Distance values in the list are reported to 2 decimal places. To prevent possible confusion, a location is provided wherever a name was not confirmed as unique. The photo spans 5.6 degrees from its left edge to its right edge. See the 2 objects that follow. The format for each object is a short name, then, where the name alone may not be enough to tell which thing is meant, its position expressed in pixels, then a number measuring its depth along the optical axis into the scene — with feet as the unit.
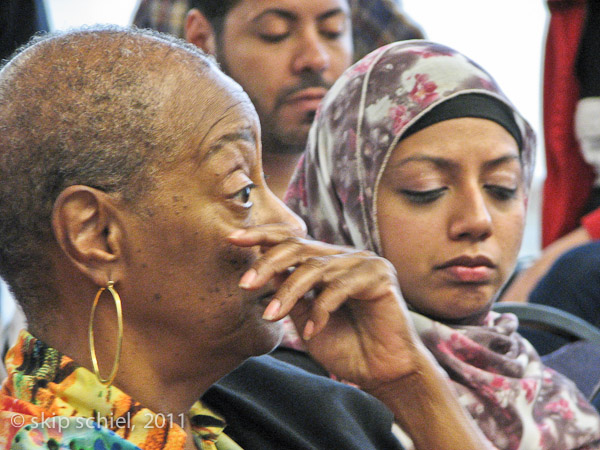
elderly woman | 14.13
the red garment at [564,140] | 16.37
